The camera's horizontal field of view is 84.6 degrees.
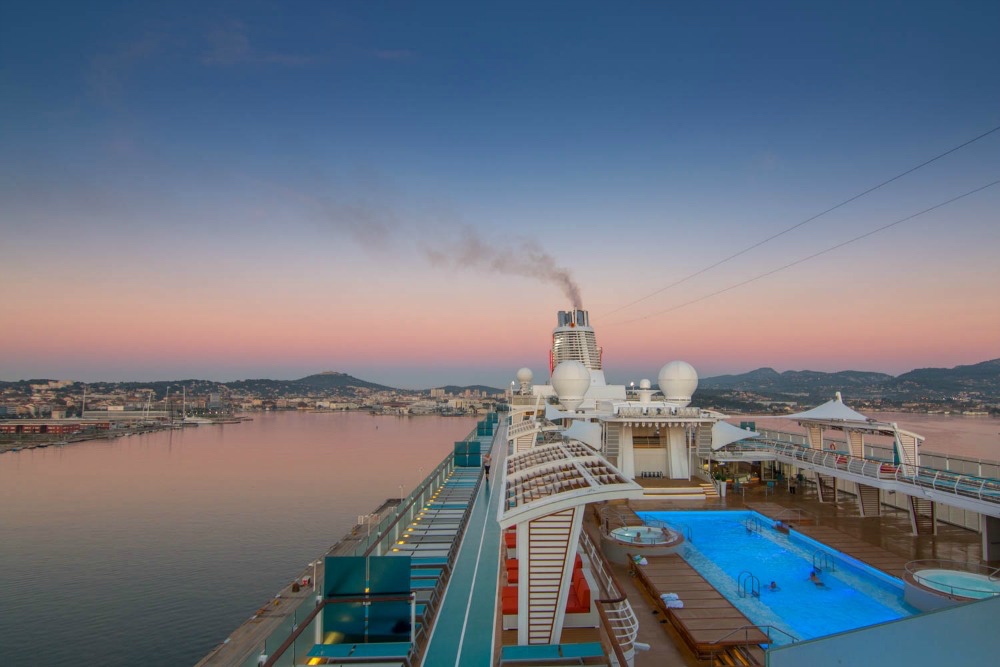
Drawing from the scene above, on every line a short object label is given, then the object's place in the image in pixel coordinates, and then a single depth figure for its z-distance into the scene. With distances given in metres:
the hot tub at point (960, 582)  8.84
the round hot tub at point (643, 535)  12.66
